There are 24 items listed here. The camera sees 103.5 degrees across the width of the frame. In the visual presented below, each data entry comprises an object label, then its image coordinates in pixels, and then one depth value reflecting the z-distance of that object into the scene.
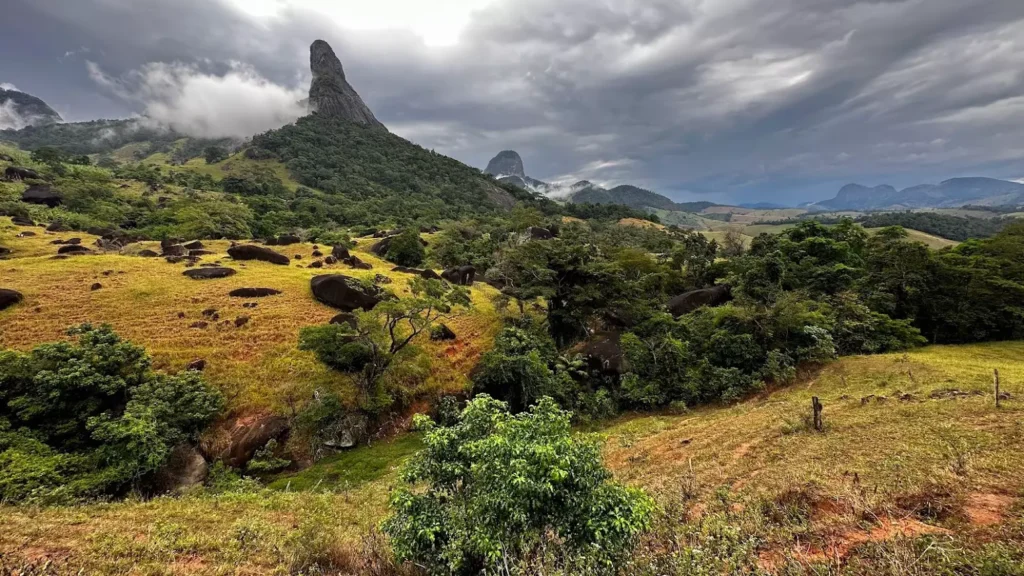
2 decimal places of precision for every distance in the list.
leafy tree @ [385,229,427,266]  56.12
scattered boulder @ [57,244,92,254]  36.38
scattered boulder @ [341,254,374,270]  44.62
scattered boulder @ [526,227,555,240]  67.81
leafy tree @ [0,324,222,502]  14.48
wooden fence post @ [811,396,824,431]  14.23
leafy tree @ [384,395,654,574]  6.32
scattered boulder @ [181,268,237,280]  33.25
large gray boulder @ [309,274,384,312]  31.39
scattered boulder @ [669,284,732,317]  34.59
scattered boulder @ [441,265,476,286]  45.91
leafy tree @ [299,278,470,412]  22.94
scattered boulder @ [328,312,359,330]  27.64
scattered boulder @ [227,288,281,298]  30.59
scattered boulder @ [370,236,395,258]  59.00
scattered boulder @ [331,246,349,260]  46.13
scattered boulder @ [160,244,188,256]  41.41
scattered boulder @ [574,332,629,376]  26.92
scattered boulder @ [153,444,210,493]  17.33
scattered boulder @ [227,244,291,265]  41.22
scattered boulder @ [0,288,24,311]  24.14
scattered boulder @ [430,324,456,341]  29.52
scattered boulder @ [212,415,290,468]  19.08
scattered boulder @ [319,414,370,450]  21.16
